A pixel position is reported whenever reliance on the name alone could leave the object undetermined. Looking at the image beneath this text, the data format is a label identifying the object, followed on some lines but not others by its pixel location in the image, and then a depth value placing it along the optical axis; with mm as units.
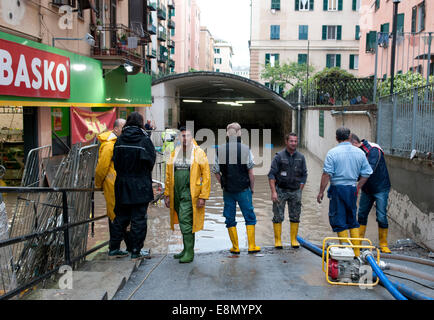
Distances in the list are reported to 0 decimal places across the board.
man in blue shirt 6039
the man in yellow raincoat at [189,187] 5836
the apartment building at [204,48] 87688
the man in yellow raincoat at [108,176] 5875
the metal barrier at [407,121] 7445
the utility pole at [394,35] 11523
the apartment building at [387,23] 18734
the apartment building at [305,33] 46875
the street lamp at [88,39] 13384
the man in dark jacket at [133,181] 5660
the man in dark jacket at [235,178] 6277
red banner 13352
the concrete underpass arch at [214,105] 28266
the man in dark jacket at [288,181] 6574
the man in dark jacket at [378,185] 6719
